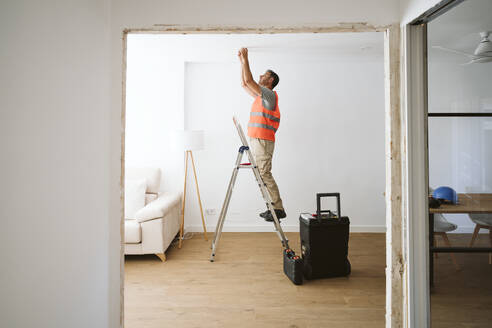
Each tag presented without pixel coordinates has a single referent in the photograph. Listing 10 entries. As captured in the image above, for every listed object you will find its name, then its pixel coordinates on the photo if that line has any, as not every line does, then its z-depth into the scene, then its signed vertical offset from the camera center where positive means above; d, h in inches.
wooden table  47.5 -7.9
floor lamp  142.3 +14.1
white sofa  118.7 -20.5
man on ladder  124.7 +14.8
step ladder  115.2 -9.6
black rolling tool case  102.3 -29.3
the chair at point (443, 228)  53.1 -11.9
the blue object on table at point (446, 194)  53.7 -5.3
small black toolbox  98.9 -36.5
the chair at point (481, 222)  46.8 -9.5
